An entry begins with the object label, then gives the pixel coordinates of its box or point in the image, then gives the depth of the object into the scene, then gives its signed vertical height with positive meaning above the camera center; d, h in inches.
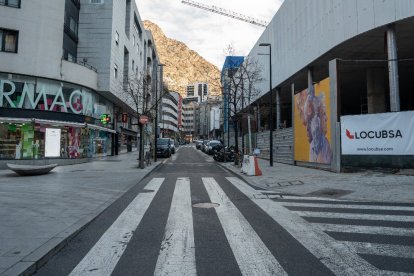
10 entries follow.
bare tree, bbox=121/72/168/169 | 804.1 +238.3
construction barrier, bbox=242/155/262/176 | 639.1 -28.6
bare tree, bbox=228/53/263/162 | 1031.0 +328.5
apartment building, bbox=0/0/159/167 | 890.1 +219.2
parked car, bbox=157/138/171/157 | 1373.4 +16.2
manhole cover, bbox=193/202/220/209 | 340.2 -55.0
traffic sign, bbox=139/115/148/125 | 820.4 +77.3
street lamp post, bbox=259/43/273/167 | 866.0 +3.3
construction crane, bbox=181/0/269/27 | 4052.7 +1737.5
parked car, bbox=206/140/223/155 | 1505.4 +25.7
